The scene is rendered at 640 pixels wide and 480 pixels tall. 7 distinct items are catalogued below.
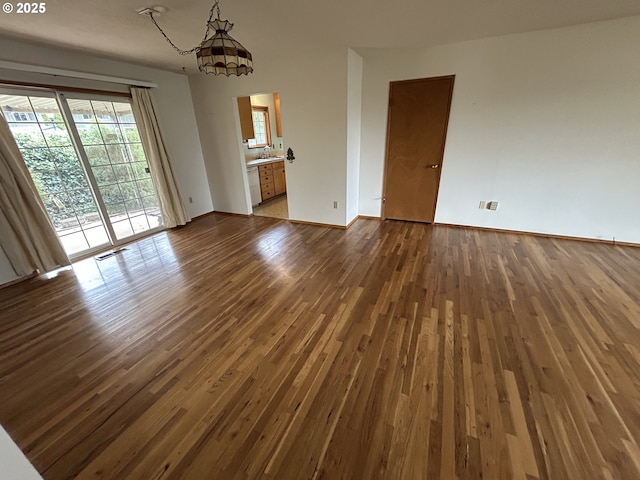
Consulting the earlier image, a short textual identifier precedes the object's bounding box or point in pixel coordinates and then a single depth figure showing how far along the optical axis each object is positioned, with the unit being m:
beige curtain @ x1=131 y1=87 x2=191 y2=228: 3.65
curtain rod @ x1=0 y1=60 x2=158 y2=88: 2.53
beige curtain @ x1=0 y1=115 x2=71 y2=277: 2.57
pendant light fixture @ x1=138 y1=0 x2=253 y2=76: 1.61
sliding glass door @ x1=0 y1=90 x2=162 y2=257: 2.84
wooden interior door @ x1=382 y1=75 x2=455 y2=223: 3.52
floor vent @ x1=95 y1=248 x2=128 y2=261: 3.31
